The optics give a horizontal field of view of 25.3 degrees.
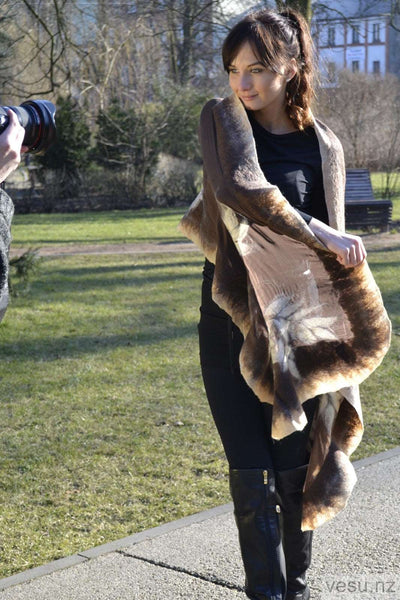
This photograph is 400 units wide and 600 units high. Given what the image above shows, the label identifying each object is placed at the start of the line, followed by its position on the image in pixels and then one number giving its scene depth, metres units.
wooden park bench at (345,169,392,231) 16.08
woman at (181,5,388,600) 2.63
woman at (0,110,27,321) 1.98
